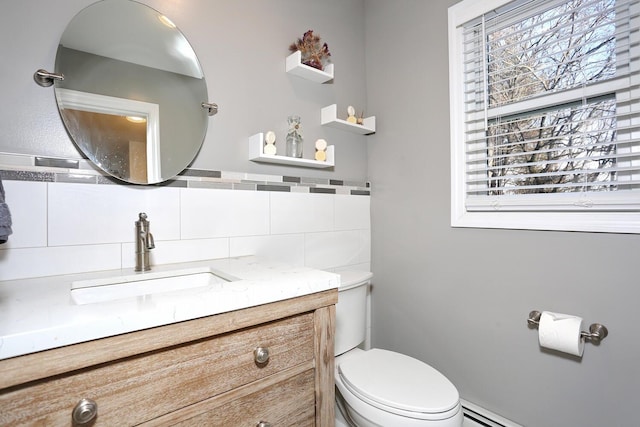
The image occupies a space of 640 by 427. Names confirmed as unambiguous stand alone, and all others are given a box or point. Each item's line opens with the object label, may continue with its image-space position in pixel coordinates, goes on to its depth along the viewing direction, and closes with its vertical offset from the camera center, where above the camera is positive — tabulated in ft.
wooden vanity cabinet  1.84 -1.14
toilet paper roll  3.66 -1.46
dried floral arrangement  5.24 +2.69
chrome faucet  3.49 -0.31
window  3.70 +1.29
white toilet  3.40 -2.08
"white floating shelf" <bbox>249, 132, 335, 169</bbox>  4.57 +0.80
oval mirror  3.44 +1.43
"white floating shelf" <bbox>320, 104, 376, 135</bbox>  5.53 +1.58
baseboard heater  4.46 -3.00
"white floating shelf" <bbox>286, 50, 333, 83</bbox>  5.05 +2.29
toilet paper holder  3.69 -1.46
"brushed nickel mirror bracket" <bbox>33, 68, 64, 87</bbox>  3.23 +1.40
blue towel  2.24 -0.06
